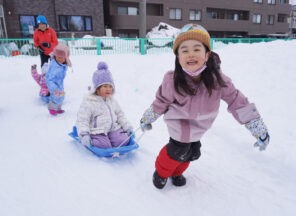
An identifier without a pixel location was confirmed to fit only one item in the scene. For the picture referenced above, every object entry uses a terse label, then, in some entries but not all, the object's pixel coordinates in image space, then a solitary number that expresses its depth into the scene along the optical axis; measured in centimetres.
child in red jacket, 535
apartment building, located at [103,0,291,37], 1930
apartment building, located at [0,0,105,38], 1496
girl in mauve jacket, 160
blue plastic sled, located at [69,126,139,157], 246
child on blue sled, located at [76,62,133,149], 254
